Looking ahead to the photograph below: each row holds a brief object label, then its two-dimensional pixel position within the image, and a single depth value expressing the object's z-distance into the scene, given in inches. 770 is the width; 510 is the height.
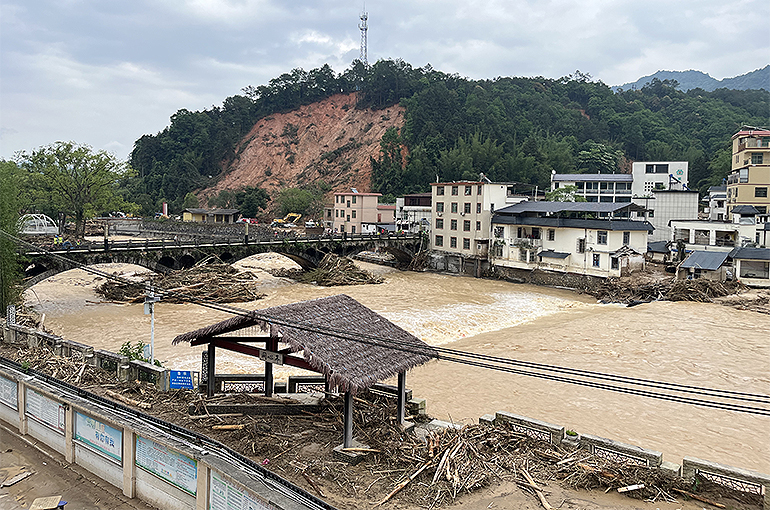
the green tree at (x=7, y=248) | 935.0
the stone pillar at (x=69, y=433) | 437.4
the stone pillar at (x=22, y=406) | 491.8
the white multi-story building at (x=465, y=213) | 1963.6
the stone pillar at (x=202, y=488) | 339.3
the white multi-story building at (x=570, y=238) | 1654.8
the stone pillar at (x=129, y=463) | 388.8
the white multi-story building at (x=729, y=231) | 1632.6
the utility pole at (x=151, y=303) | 625.9
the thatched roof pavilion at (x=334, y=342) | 407.5
